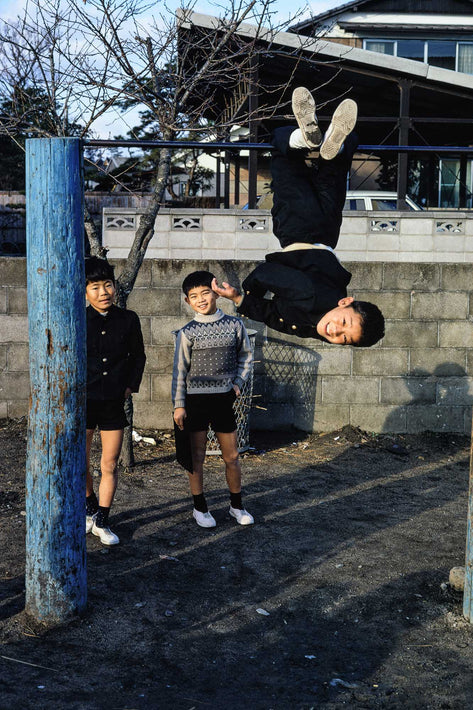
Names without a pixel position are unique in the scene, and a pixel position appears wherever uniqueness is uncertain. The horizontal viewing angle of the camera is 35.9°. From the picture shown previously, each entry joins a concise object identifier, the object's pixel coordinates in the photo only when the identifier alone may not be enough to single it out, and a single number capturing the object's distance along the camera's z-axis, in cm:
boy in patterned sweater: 496
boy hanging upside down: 362
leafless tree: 577
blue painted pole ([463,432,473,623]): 370
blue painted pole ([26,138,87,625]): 360
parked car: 1280
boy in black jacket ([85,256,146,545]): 462
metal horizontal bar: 364
